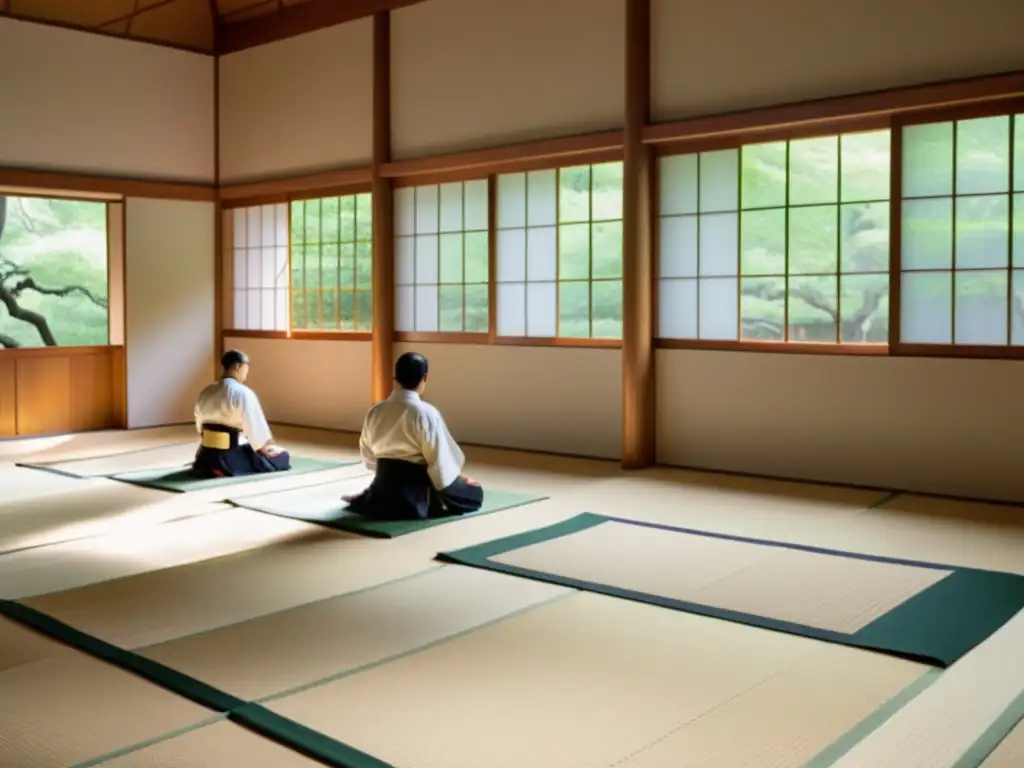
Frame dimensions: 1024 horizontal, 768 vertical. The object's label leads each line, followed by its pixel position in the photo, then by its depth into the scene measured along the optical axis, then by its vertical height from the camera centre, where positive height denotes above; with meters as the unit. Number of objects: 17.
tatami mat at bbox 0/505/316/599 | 4.01 -0.87
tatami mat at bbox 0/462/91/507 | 5.72 -0.82
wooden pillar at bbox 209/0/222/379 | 9.06 +0.80
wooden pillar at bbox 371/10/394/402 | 7.81 +0.76
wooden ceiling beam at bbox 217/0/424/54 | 7.91 +2.39
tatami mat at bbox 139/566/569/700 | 2.97 -0.89
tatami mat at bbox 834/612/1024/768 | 2.41 -0.92
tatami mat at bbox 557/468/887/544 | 4.83 -0.81
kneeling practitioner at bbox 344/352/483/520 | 4.88 -0.55
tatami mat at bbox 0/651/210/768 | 2.46 -0.92
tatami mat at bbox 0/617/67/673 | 3.09 -0.91
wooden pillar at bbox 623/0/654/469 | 6.33 +0.48
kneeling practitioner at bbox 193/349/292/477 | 6.00 -0.50
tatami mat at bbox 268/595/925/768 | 2.48 -0.91
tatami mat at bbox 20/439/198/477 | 6.48 -0.79
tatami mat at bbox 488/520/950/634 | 3.55 -0.86
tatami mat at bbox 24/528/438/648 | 3.43 -0.88
